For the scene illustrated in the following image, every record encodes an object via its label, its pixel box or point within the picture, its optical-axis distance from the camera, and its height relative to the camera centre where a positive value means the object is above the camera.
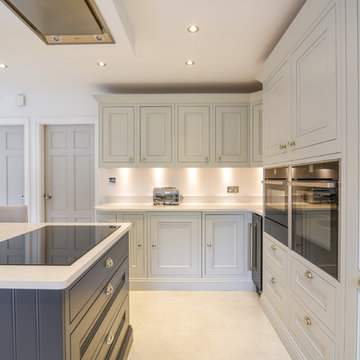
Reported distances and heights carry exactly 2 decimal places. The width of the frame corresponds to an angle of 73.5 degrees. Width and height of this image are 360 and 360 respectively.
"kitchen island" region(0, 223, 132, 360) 0.84 -0.45
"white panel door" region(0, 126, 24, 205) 3.53 +0.23
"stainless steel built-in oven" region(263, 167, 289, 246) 1.82 -0.20
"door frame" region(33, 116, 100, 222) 3.39 +0.50
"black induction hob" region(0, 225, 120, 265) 1.01 -0.34
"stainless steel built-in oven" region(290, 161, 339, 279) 1.17 -0.20
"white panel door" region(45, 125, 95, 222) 3.49 +0.07
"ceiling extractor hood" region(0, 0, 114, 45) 1.08 +0.80
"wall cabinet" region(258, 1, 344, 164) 1.18 +0.55
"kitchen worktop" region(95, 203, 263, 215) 2.73 -0.34
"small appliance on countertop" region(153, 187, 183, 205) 3.15 -0.22
